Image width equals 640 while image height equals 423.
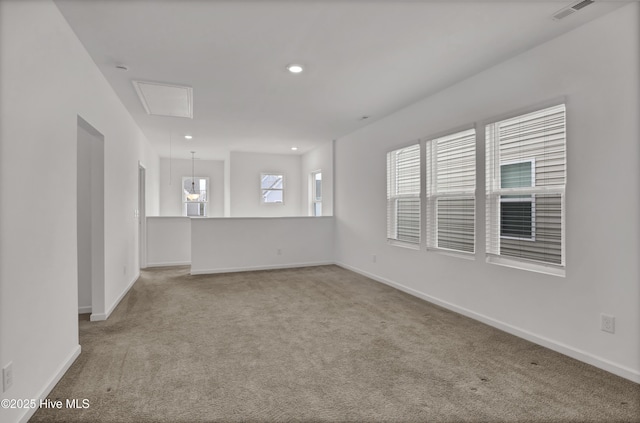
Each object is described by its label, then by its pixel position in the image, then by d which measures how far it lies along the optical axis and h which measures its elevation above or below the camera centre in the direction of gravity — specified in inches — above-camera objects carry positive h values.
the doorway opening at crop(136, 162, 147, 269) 247.6 -6.1
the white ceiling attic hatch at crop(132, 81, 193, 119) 147.6 +53.8
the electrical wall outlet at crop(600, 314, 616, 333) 94.3 -32.0
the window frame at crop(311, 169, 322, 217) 323.7 +13.2
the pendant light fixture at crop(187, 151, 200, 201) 343.7 +24.0
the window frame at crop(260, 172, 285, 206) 343.0 +20.2
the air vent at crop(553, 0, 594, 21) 89.6 +54.8
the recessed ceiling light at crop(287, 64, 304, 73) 128.8 +54.6
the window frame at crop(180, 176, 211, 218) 363.9 +10.9
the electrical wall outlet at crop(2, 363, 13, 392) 65.5 -33.1
